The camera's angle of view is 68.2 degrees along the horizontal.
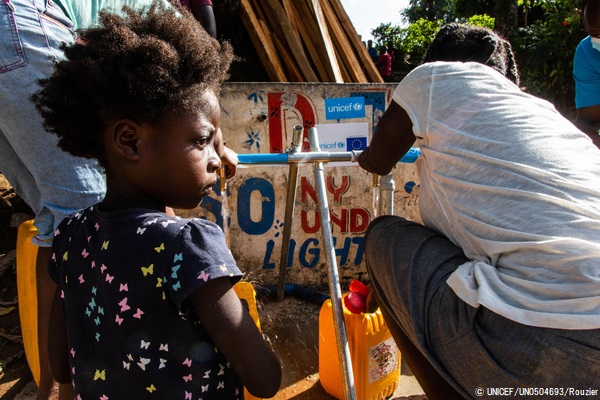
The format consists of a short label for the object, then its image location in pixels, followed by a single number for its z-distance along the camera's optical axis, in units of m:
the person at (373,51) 13.14
